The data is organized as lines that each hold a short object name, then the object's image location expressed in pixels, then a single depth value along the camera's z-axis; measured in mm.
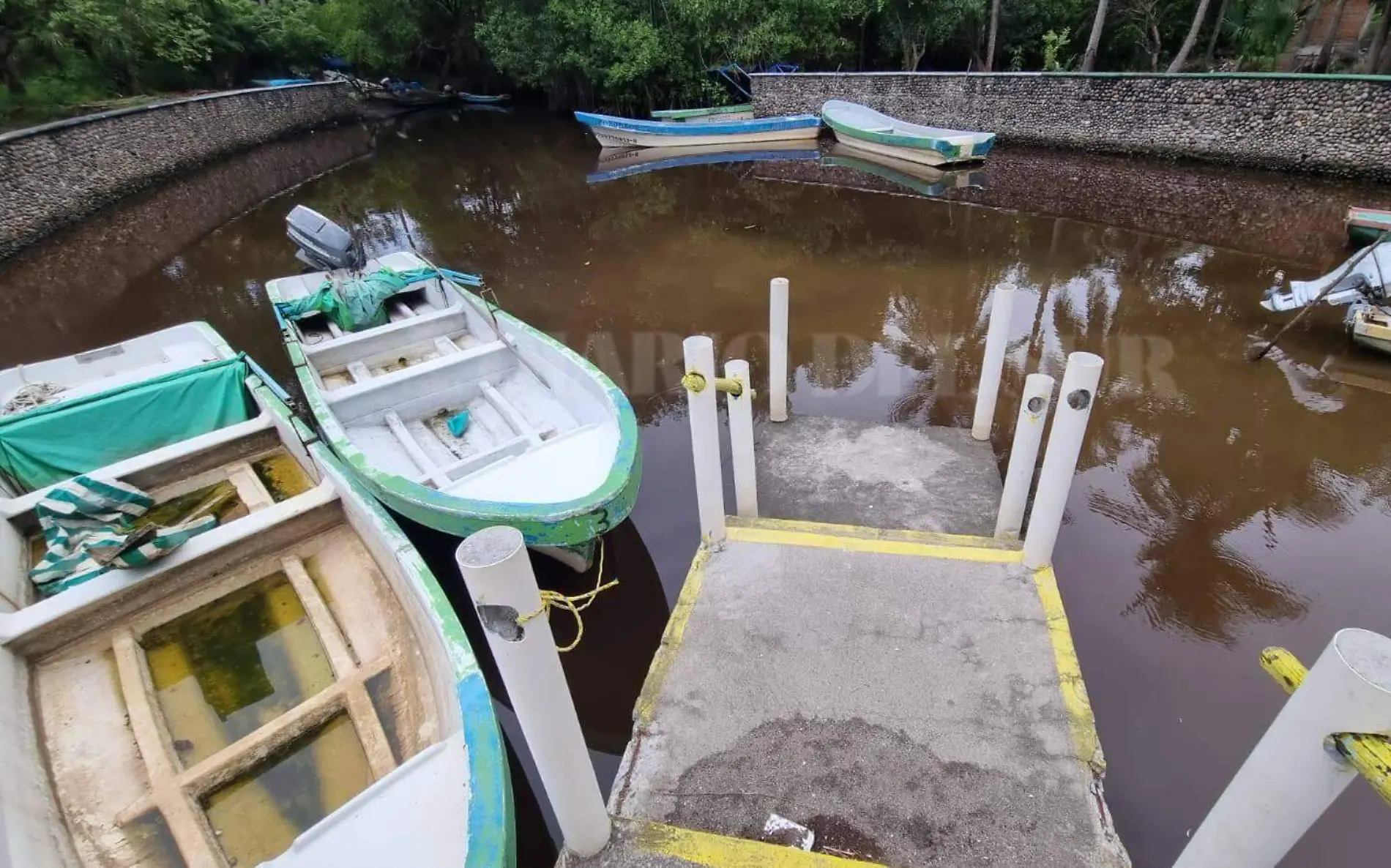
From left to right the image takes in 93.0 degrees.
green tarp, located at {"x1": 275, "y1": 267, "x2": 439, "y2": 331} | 6832
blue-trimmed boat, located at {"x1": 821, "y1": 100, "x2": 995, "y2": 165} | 15732
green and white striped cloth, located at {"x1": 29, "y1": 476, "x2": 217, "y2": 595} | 3568
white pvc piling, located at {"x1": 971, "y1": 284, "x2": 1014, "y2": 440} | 4785
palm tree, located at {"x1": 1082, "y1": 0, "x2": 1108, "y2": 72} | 16422
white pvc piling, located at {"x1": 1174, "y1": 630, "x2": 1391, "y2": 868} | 1455
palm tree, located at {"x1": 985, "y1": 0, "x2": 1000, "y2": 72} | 19109
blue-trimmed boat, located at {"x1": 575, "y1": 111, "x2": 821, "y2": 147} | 19547
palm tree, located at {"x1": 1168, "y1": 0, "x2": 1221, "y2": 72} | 15289
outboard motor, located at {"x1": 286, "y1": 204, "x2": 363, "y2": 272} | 8578
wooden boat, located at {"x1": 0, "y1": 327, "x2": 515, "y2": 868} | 2518
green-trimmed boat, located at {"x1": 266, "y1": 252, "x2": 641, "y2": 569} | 4055
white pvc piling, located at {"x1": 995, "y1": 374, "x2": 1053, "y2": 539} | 3643
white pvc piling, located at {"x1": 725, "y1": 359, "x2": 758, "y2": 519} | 3988
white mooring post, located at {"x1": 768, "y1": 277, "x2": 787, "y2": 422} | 5281
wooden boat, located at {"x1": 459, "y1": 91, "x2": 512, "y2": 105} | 32438
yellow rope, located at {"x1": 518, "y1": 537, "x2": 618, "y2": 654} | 1965
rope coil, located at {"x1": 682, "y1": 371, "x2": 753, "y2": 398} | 3516
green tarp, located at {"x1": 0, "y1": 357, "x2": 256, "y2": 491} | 4695
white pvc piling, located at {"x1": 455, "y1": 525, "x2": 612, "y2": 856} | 1825
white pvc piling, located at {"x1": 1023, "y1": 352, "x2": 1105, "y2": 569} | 3051
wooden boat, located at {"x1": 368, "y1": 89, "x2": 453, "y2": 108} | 32031
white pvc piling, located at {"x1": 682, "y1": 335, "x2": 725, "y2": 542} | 3518
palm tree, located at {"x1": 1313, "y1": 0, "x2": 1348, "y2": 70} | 15656
